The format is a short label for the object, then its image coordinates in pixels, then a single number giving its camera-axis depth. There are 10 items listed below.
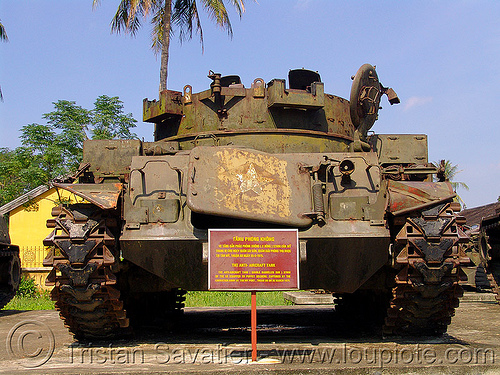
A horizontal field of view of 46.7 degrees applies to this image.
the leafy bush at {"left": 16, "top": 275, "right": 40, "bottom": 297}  19.03
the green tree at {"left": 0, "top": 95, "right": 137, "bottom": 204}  25.14
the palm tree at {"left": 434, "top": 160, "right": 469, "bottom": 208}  39.69
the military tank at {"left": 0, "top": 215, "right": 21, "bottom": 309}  13.01
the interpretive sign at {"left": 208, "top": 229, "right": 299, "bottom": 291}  5.60
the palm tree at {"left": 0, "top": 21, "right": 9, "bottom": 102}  20.78
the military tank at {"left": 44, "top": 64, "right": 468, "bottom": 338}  6.29
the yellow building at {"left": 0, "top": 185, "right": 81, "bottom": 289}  23.11
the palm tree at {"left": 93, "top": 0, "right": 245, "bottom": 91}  21.58
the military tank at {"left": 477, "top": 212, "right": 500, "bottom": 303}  13.13
